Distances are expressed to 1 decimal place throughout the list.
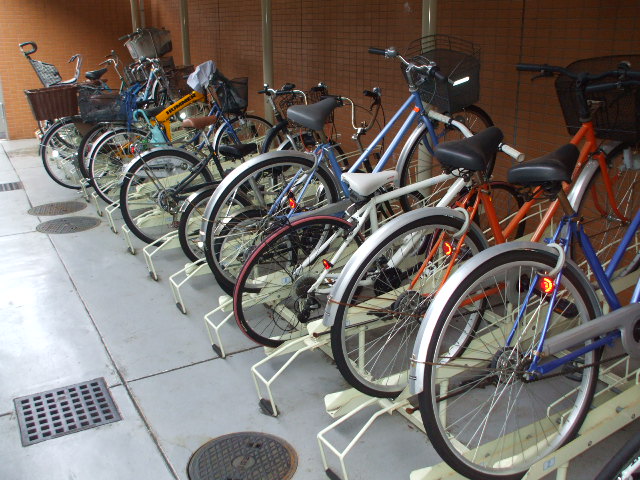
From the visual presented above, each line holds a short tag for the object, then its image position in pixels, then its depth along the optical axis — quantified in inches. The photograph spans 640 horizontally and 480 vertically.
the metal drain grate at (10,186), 250.4
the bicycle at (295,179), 133.8
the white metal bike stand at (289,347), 109.3
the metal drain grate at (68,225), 203.9
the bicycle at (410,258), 99.0
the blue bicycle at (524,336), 81.5
